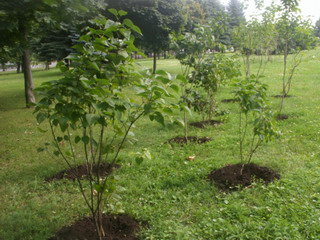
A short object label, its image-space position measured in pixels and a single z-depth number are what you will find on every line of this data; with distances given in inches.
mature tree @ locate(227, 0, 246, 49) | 1703.6
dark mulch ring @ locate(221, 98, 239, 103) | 401.5
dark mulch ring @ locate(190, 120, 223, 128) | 280.7
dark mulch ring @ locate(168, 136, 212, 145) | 230.5
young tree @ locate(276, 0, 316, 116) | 302.0
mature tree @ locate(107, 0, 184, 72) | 586.3
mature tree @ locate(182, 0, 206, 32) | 710.2
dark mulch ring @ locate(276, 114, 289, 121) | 290.3
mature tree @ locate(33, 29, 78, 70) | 727.7
